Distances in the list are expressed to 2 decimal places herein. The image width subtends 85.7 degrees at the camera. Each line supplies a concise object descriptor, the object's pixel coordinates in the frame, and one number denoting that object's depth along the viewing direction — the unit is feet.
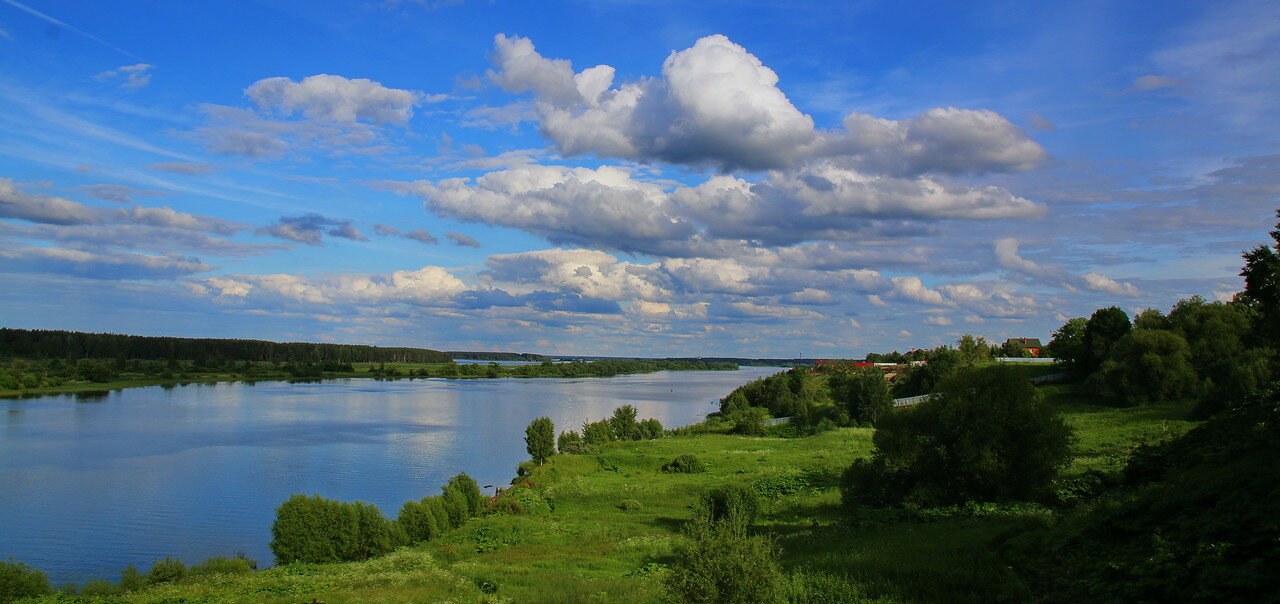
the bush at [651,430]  265.13
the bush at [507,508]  135.44
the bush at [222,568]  92.94
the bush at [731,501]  106.93
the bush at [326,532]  105.70
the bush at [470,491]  134.41
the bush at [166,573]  88.79
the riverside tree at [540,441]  203.62
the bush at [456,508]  127.24
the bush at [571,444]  218.38
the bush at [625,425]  261.44
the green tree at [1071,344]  231.11
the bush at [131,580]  84.15
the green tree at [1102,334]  215.51
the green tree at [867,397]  255.91
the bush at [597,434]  237.25
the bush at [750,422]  264.31
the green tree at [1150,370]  170.09
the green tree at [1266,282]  121.80
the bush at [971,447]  93.25
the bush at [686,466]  179.52
